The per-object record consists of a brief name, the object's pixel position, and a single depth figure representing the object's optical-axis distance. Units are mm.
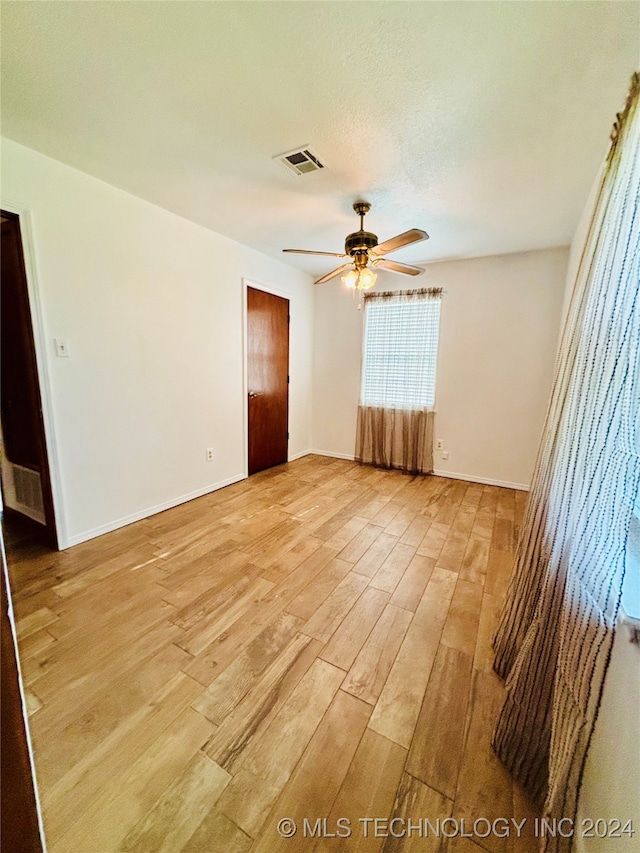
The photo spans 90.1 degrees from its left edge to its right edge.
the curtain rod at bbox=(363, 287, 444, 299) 3742
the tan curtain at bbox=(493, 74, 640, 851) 714
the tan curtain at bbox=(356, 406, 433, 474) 3977
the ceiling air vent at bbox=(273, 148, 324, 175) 1838
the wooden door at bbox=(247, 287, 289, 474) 3680
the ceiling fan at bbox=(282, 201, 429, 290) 2318
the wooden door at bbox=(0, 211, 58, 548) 1997
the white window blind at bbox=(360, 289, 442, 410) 3852
